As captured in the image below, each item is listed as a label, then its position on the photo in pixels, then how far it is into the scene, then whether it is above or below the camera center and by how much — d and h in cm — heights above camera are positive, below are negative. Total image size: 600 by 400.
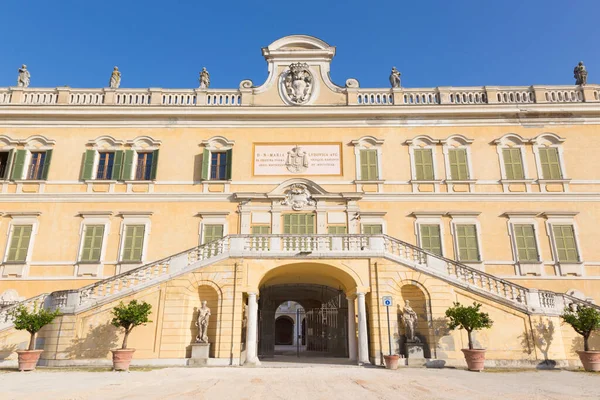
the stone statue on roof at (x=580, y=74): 2070 +1186
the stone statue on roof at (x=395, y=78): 2127 +1197
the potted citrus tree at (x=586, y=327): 1266 -1
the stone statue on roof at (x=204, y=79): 2144 +1194
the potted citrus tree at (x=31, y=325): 1223 -1
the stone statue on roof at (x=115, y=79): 2134 +1190
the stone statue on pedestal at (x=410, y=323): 1386 +9
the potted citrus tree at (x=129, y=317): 1296 +23
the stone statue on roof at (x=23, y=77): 2142 +1202
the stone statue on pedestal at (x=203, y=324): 1392 +4
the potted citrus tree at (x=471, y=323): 1260 +10
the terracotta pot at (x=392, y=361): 1263 -100
